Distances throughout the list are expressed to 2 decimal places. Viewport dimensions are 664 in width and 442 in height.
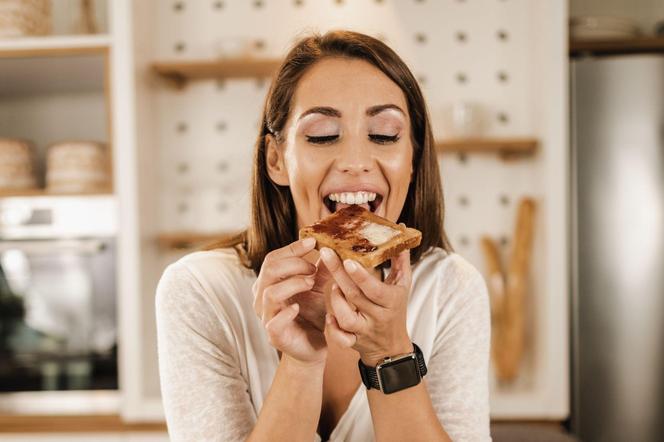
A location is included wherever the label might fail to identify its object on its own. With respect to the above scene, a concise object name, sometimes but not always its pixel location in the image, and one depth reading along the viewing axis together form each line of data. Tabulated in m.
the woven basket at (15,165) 2.65
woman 1.08
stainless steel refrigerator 2.65
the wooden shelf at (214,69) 2.76
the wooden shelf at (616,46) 2.90
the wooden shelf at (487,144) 2.71
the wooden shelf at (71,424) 2.57
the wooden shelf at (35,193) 2.63
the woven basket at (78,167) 2.62
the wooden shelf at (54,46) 2.64
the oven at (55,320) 2.64
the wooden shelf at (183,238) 2.80
